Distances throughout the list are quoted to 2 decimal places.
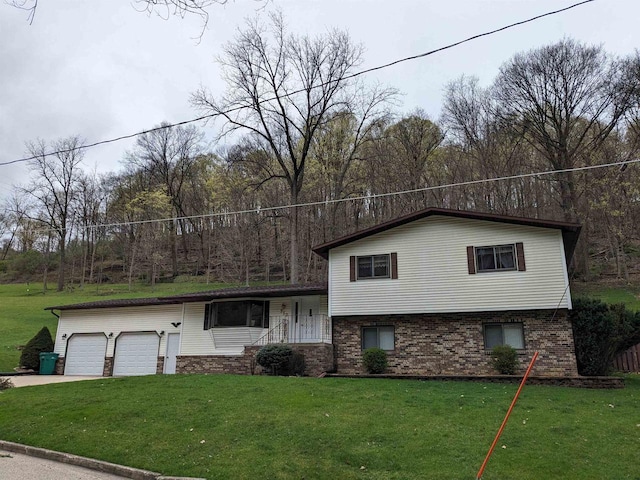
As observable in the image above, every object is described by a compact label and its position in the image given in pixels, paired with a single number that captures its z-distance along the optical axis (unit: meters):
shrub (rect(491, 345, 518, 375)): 14.82
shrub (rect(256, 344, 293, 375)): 15.98
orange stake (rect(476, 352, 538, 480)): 5.81
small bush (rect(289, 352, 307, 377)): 16.23
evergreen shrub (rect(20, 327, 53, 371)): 21.59
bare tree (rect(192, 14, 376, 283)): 27.03
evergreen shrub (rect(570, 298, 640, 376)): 14.56
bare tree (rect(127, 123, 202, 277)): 44.97
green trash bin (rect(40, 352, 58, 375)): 21.36
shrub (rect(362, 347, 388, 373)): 16.14
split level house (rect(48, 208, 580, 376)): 15.33
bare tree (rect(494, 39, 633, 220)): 27.05
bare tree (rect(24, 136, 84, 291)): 41.00
